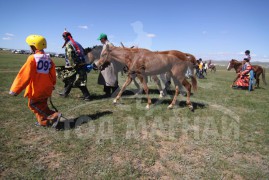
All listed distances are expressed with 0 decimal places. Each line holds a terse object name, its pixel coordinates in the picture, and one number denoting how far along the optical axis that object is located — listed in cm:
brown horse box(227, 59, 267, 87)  1398
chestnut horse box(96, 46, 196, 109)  672
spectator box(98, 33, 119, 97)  741
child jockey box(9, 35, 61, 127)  406
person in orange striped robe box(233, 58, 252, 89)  1259
